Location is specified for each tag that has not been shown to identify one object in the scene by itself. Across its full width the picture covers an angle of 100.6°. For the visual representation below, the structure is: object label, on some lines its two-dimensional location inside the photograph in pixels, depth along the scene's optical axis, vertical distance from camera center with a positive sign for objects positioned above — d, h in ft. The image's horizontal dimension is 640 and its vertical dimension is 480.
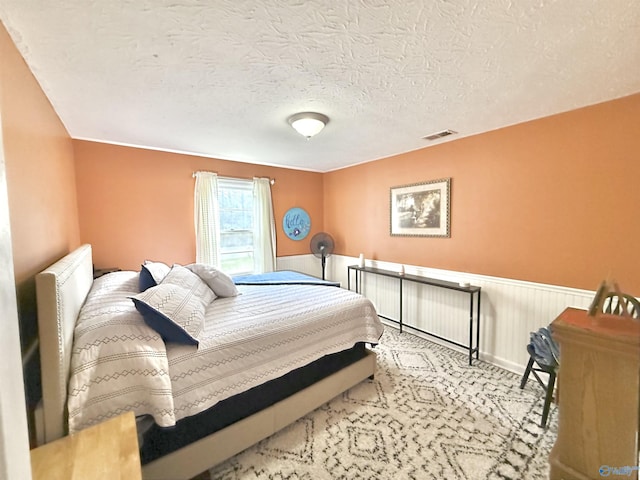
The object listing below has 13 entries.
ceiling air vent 8.77 +3.04
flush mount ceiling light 7.07 +2.81
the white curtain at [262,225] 12.98 +0.09
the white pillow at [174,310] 4.60 -1.54
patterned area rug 4.98 -4.58
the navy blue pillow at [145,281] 6.23 -1.23
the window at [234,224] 11.32 +0.16
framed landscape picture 9.90 +0.62
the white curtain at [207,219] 11.22 +0.38
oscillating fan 14.03 -1.01
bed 3.71 -2.63
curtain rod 11.18 +2.30
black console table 8.68 -2.44
